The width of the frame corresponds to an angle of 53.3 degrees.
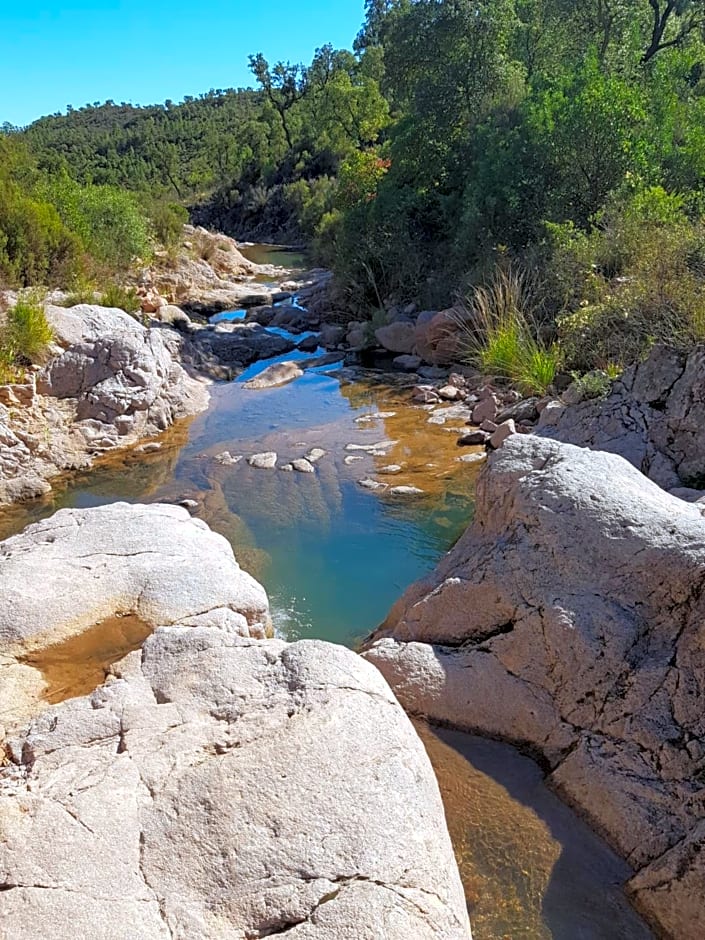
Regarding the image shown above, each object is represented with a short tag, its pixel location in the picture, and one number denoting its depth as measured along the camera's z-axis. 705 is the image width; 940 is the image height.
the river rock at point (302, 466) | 8.16
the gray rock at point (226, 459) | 8.53
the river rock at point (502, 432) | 7.94
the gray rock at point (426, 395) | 10.31
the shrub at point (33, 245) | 11.16
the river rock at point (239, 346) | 13.26
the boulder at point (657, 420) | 5.25
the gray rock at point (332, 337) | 14.33
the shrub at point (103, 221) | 13.89
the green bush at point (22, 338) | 9.07
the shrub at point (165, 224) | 20.75
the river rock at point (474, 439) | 8.50
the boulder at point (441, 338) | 11.66
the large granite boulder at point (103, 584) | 3.71
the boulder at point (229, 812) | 2.29
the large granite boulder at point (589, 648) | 3.06
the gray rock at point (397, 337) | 12.96
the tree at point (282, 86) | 43.31
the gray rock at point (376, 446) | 8.70
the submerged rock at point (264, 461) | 8.33
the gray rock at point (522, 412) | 8.50
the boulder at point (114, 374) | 9.47
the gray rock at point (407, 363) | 12.13
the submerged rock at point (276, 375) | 11.87
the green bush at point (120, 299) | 12.07
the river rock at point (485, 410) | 8.98
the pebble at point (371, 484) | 7.56
